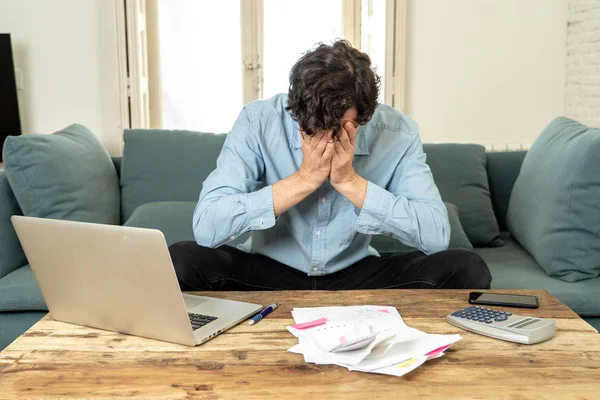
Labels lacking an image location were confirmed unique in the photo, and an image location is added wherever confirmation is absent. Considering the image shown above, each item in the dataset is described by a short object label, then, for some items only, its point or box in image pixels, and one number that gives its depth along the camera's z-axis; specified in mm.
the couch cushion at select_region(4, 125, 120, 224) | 2518
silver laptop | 1219
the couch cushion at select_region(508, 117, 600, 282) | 2264
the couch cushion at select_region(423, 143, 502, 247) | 2758
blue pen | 1396
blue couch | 2268
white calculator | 1286
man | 1713
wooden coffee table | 1074
